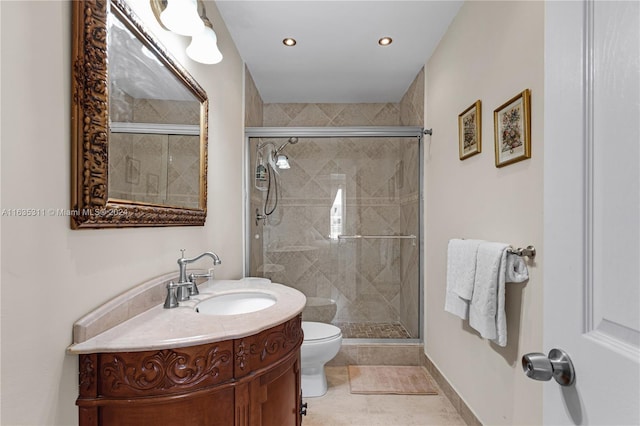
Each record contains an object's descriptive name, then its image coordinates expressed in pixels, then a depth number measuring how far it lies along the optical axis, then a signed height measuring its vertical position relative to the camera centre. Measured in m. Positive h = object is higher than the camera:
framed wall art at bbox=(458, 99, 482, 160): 1.79 +0.45
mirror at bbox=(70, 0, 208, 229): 0.91 +0.30
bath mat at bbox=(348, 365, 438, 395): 2.31 -1.21
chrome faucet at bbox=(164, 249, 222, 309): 1.36 -0.29
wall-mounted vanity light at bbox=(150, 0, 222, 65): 1.26 +0.74
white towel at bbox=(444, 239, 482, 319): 1.63 -0.31
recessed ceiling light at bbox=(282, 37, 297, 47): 2.38 +1.21
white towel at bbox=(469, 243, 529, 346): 1.41 -0.31
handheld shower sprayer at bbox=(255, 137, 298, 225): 2.92 +0.40
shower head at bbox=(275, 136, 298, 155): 2.91 +0.61
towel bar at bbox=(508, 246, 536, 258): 1.33 -0.15
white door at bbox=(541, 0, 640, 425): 0.45 +0.01
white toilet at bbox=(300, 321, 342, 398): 2.19 -0.95
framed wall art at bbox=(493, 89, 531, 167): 1.37 +0.36
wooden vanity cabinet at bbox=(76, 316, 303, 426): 0.89 -0.47
